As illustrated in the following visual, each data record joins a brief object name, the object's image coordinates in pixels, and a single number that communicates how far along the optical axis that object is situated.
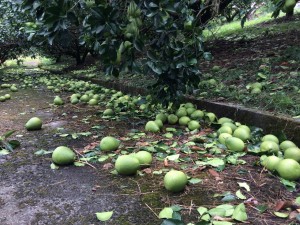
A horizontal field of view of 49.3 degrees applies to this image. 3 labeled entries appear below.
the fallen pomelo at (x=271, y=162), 2.45
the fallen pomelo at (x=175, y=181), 2.17
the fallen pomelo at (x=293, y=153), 2.52
